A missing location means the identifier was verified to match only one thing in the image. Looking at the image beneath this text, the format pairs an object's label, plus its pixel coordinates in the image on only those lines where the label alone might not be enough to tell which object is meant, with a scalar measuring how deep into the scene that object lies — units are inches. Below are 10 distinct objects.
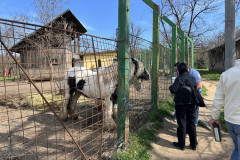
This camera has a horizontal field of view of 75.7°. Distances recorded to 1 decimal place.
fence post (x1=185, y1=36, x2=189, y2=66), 267.7
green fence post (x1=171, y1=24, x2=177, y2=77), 224.3
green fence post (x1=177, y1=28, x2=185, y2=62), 243.4
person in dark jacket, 114.7
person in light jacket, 72.1
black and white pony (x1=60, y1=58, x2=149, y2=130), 142.6
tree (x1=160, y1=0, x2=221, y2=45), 690.3
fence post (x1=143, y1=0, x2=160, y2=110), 163.5
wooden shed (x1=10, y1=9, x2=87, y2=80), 473.7
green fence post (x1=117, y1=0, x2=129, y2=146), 101.8
